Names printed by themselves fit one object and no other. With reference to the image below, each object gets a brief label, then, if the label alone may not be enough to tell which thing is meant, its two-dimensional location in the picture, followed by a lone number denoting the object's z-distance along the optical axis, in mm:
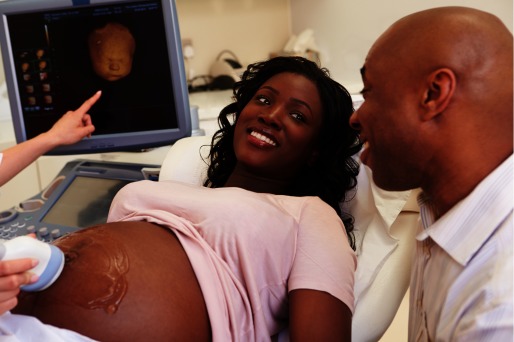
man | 714
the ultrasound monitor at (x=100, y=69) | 1560
